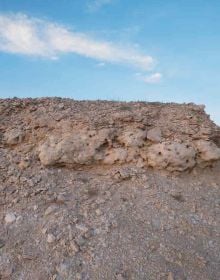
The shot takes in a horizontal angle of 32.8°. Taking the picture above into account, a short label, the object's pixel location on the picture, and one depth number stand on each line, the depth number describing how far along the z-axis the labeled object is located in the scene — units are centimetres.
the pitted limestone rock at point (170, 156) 794
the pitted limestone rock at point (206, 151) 826
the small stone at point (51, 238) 638
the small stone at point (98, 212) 689
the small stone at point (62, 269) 587
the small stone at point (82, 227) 654
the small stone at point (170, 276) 592
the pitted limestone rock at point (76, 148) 788
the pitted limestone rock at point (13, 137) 826
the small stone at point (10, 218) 683
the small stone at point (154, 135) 814
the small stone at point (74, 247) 619
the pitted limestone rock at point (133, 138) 806
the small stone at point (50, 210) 690
